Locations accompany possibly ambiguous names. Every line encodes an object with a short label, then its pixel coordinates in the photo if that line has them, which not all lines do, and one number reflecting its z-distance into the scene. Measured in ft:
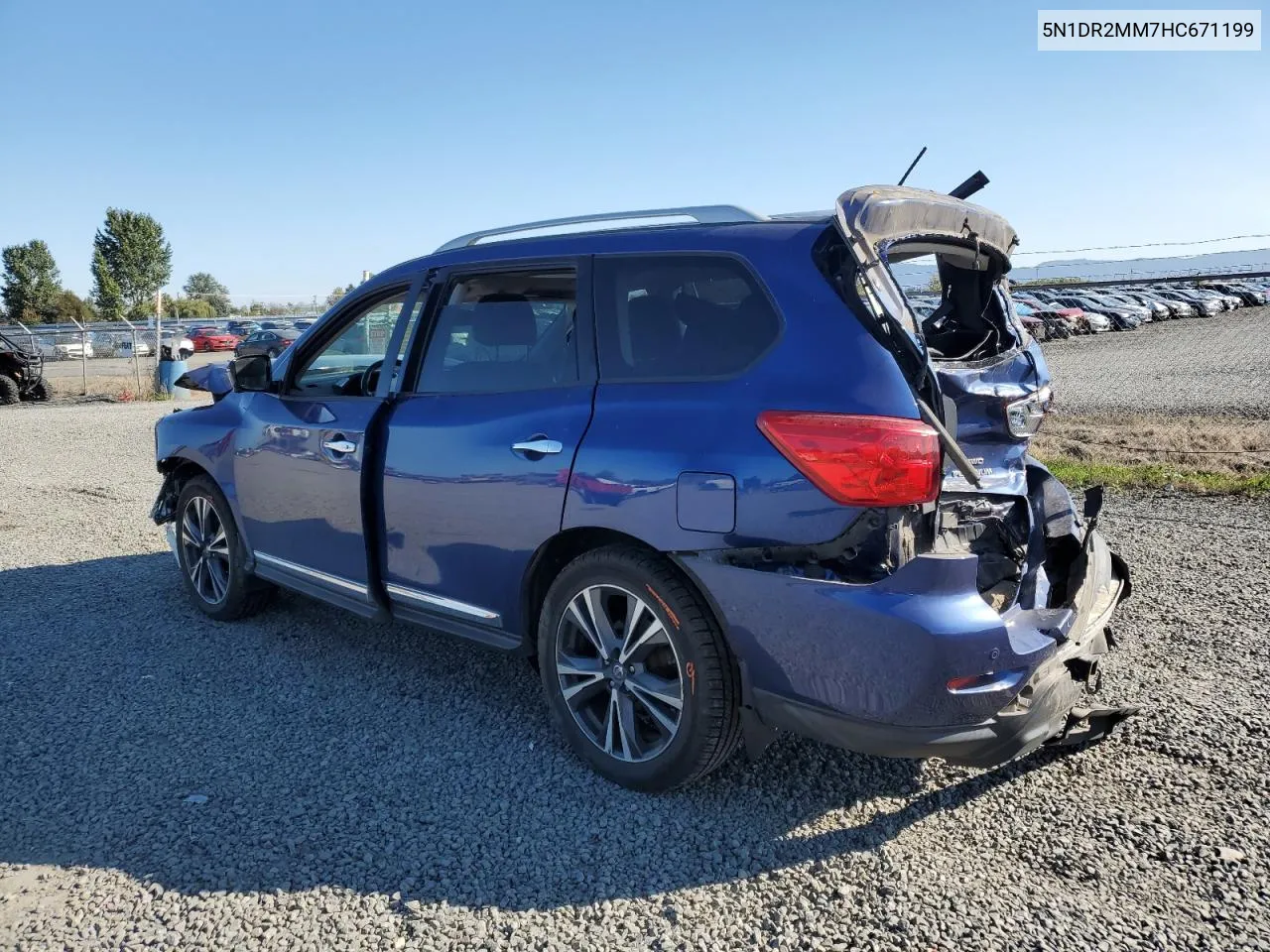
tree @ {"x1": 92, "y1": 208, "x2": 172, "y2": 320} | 267.18
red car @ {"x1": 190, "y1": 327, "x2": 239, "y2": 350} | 149.79
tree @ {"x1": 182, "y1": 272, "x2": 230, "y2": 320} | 370.12
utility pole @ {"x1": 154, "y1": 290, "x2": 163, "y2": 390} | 59.06
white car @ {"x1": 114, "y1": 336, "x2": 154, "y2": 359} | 136.31
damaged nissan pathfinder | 9.23
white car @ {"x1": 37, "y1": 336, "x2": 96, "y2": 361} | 115.34
